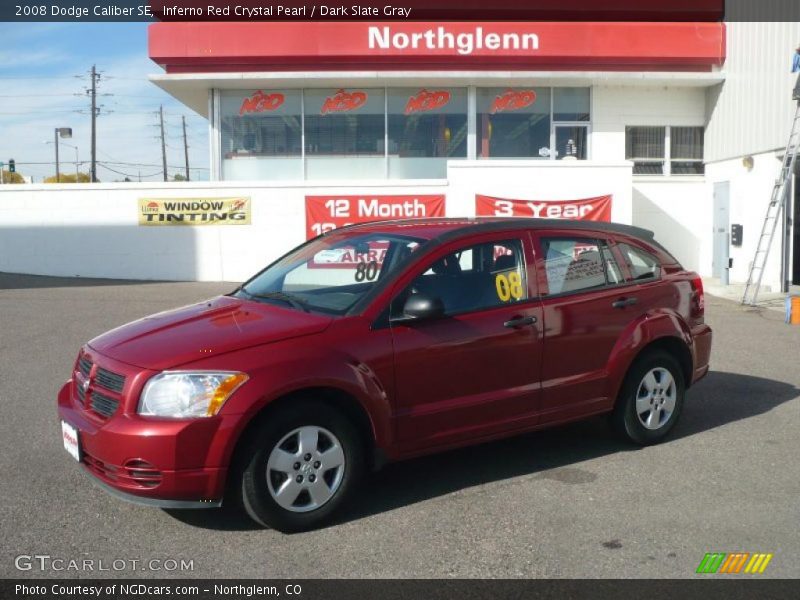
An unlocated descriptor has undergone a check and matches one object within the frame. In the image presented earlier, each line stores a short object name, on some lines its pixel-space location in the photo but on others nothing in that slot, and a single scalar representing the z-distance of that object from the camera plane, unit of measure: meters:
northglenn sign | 19.52
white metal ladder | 14.39
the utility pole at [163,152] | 76.44
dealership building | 18.39
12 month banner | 18.67
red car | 4.33
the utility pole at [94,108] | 54.51
